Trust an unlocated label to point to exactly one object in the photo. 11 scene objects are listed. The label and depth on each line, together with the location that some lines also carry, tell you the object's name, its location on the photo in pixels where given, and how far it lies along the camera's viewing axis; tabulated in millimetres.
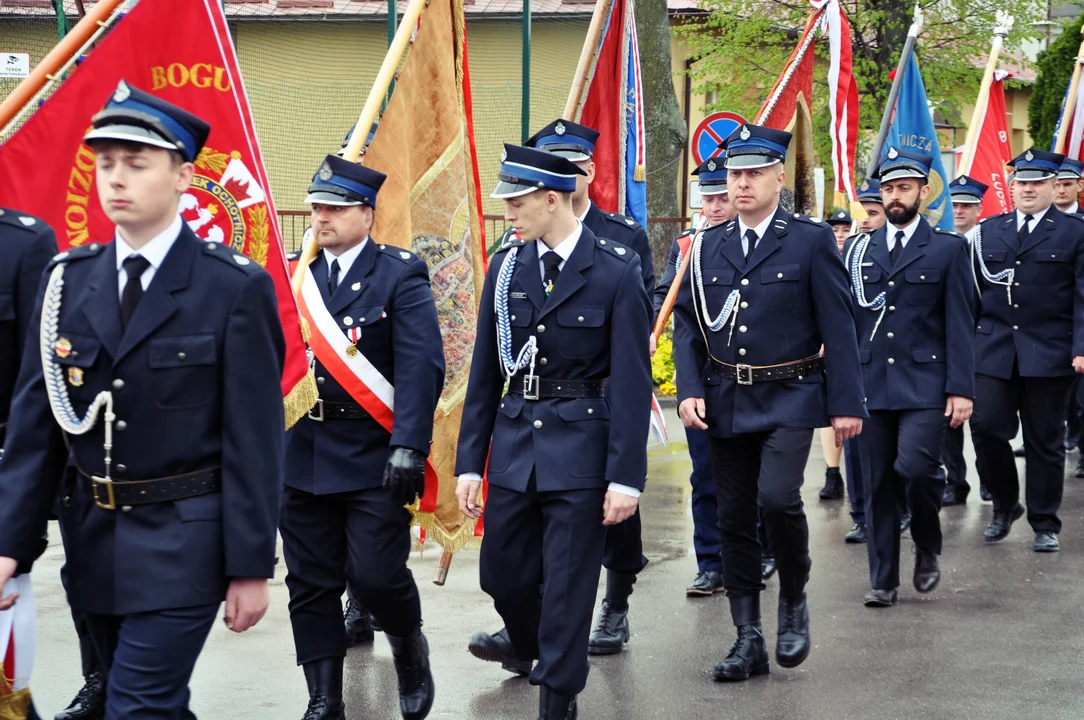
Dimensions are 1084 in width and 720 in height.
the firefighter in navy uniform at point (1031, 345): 9344
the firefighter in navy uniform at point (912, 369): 7688
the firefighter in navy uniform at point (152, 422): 3766
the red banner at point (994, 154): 13281
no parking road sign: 11586
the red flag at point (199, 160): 5328
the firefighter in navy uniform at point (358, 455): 5488
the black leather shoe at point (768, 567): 8359
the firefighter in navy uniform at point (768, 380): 6391
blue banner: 10898
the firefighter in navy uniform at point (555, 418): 5281
